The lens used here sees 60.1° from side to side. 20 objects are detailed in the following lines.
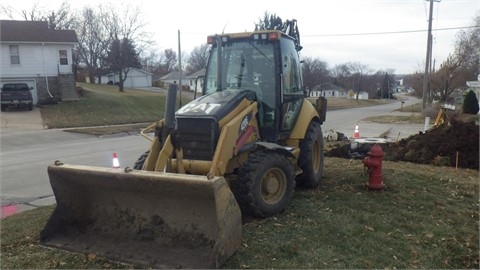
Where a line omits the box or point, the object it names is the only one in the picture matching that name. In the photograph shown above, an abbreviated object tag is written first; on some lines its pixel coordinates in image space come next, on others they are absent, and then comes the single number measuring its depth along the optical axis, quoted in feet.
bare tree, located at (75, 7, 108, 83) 181.99
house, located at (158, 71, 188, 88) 279.28
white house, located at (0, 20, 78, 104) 97.86
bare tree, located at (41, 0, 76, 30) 175.32
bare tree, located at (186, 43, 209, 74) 324.31
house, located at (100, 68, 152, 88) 229.66
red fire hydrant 22.93
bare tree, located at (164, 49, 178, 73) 339.57
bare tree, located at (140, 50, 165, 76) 314.28
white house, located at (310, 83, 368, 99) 374.63
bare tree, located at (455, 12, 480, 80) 165.34
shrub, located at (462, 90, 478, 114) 107.23
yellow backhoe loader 14.14
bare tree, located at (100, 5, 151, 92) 142.92
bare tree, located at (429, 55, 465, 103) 164.84
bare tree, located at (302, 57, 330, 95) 231.30
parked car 86.22
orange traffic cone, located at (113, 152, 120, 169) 24.83
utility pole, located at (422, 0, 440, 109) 98.85
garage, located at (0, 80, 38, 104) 97.15
